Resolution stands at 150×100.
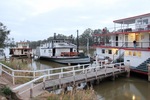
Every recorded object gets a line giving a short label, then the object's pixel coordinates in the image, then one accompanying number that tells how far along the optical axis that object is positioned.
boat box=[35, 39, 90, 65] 29.62
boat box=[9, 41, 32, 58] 41.29
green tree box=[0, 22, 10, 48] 22.84
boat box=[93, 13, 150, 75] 18.31
